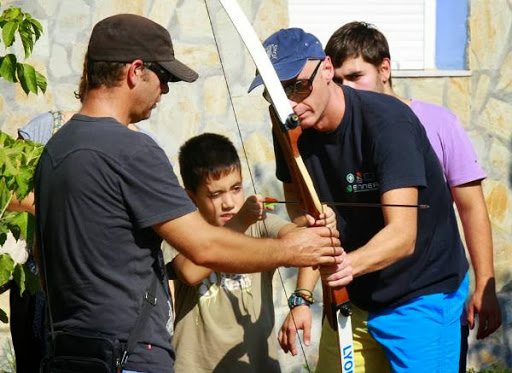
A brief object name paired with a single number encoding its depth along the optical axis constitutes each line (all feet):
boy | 24.51
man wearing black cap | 18.56
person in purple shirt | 26.18
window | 41.76
